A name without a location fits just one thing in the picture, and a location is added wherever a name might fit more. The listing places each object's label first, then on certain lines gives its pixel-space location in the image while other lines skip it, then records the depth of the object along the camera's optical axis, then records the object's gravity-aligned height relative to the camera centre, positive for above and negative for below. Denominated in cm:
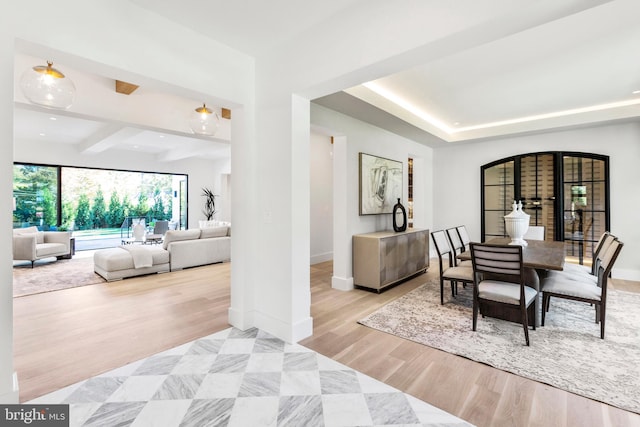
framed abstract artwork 460 +45
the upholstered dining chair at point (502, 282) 266 -70
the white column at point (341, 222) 436 -17
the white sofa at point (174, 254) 490 -77
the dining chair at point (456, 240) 452 -45
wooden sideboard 418 -70
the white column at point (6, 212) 167 +0
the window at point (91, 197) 730 +43
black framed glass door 517 +32
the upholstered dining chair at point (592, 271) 322 -71
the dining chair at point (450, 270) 345 -72
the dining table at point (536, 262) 279 -50
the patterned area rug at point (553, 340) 210 -118
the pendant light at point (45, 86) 256 +110
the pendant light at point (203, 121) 393 +120
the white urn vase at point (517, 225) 377 -19
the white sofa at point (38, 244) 569 -66
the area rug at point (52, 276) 443 -109
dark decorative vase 478 -12
